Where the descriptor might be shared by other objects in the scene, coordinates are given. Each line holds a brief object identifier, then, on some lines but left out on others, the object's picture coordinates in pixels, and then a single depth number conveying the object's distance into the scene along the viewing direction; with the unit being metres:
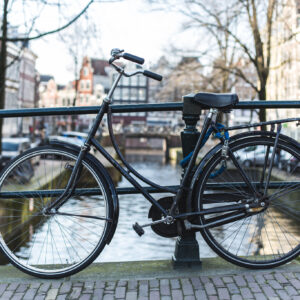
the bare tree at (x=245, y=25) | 14.34
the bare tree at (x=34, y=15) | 8.32
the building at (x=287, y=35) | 14.31
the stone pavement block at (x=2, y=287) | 2.18
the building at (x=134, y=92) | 72.50
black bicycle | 2.38
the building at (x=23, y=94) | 41.88
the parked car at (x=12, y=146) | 17.56
